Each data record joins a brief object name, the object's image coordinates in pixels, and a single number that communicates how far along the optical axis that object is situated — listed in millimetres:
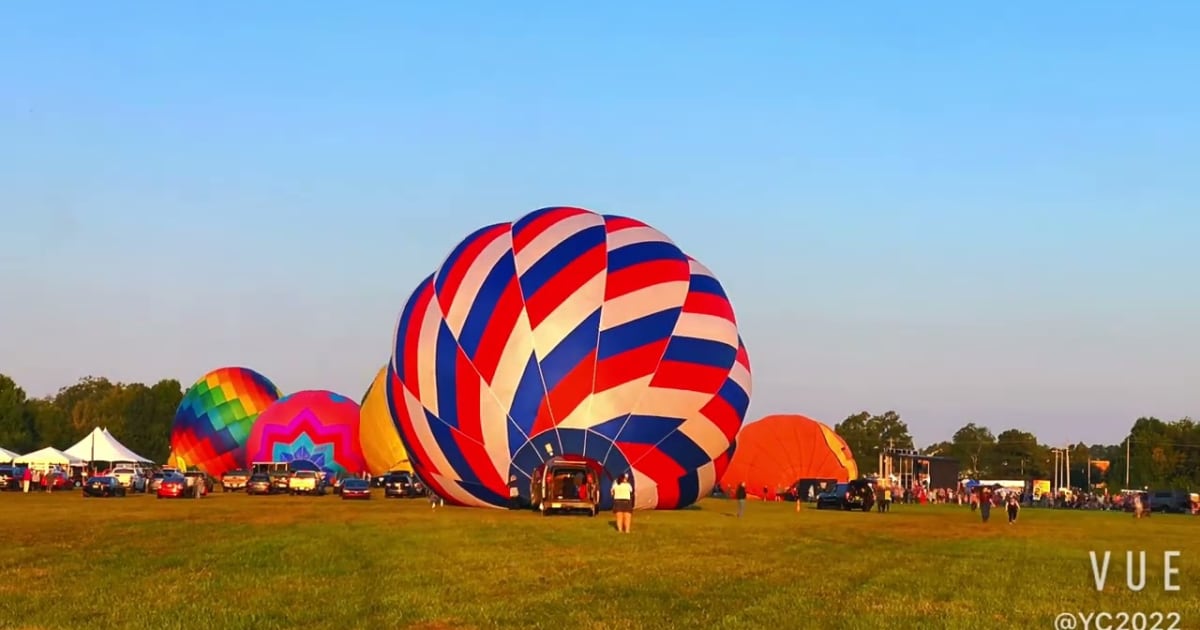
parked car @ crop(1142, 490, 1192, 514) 92062
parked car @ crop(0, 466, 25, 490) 78000
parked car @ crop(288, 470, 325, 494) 71688
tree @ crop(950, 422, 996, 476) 195112
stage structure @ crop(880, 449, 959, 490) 124625
